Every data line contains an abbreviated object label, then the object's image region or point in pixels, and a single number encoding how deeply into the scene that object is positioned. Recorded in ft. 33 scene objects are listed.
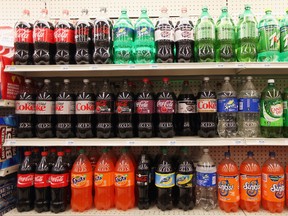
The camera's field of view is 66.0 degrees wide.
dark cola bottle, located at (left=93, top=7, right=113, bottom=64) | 6.34
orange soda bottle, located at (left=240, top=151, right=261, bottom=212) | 6.08
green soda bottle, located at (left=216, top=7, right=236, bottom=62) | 6.30
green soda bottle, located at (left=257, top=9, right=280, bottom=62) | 6.23
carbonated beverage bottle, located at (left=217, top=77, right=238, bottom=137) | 6.13
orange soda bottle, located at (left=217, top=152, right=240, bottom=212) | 6.04
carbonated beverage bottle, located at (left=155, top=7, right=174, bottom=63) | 6.20
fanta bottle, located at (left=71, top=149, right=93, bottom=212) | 6.17
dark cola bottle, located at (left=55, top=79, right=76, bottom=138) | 6.33
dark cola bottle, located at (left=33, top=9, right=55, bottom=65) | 6.40
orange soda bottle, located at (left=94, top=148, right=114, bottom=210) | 6.20
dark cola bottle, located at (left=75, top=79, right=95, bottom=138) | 6.28
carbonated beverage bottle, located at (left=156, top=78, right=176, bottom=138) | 6.18
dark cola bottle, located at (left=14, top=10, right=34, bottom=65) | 6.47
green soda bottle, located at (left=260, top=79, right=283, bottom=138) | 5.98
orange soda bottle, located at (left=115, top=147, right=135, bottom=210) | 6.16
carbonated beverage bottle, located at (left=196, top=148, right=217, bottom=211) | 6.13
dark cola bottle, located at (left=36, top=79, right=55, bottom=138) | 6.39
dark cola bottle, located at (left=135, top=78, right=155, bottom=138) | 6.19
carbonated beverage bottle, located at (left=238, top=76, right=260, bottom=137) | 6.08
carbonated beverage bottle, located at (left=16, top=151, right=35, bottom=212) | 6.28
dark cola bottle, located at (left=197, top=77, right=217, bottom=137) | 6.16
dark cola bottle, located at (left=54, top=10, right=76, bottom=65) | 6.43
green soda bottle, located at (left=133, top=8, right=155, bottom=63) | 6.30
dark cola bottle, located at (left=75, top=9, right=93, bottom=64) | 6.37
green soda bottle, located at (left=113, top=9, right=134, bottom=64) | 6.32
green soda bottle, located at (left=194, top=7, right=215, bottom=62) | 6.24
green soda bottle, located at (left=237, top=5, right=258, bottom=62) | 6.23
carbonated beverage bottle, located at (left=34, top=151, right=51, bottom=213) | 6.24
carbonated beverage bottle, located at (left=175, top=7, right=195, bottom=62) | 6.23
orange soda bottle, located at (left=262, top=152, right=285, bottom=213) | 6.03
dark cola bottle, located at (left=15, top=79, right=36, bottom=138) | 6.43
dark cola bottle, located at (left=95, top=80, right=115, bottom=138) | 6.33
